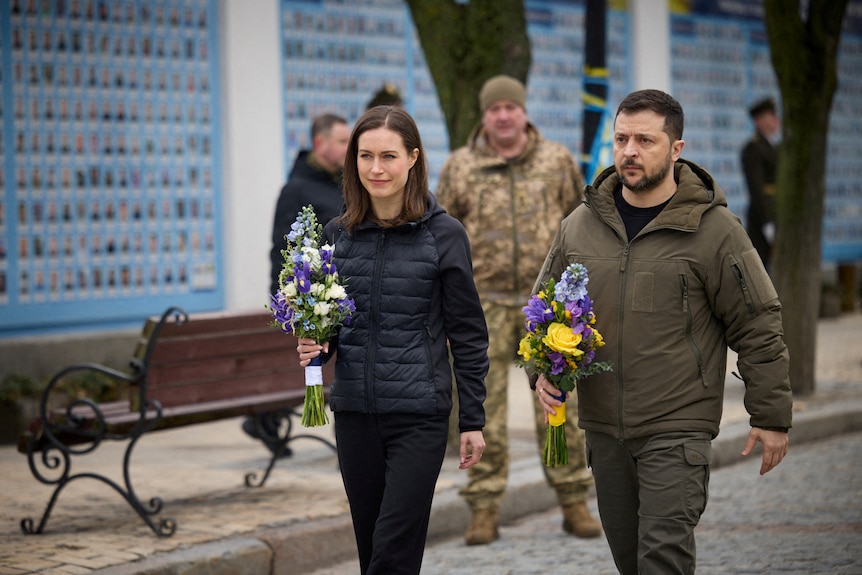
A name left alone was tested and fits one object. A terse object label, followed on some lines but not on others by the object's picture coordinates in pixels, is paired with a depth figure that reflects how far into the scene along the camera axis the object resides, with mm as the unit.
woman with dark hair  8233
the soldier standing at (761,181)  26950
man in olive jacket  7973
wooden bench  12482
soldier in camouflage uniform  12882
